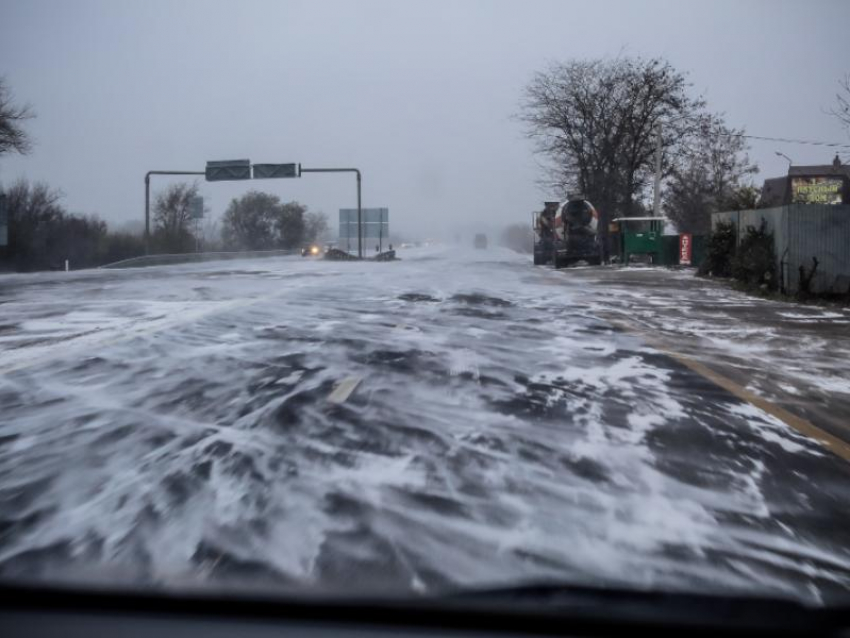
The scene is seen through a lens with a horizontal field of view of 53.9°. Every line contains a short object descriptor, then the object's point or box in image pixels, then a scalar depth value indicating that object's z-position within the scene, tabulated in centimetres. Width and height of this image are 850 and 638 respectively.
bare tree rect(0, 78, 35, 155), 4006
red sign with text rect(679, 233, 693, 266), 3559
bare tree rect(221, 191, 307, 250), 9762
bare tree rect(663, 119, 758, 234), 5416
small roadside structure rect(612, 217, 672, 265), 3844
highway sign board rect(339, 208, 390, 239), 7844
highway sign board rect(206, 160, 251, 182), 5422
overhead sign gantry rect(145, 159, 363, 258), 5425
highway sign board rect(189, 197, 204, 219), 5950
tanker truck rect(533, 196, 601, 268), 3824
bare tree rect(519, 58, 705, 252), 4888
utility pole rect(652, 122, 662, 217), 4269
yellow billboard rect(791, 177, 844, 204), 5769
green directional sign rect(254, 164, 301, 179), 5481
